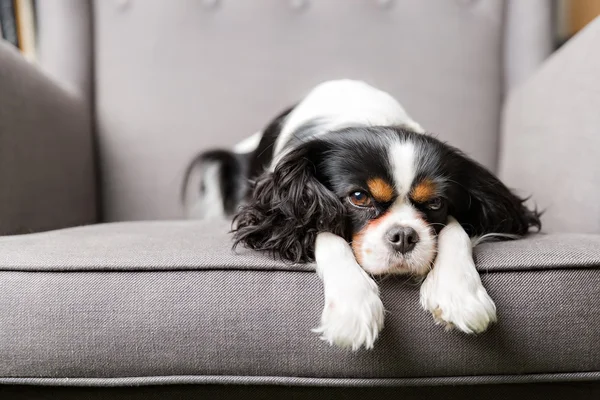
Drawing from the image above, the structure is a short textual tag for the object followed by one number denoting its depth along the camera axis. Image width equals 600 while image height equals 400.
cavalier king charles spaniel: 0.93
